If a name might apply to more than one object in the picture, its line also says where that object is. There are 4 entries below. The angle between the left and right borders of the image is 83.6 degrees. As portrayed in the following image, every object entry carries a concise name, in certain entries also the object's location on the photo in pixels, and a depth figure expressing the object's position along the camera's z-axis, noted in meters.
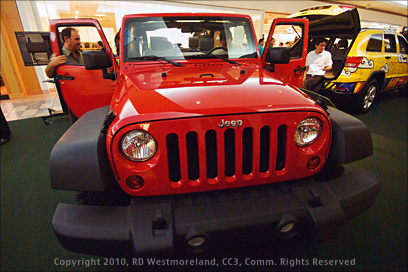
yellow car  4.57
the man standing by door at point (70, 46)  3.50
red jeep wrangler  1.15
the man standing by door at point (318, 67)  5.07
